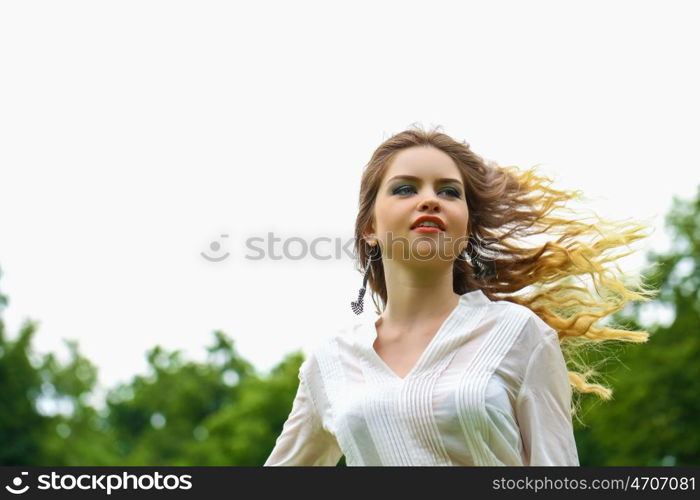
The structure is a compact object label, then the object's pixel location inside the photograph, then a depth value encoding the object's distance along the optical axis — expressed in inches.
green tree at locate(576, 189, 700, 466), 1102.4
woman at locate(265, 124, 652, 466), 198.8
